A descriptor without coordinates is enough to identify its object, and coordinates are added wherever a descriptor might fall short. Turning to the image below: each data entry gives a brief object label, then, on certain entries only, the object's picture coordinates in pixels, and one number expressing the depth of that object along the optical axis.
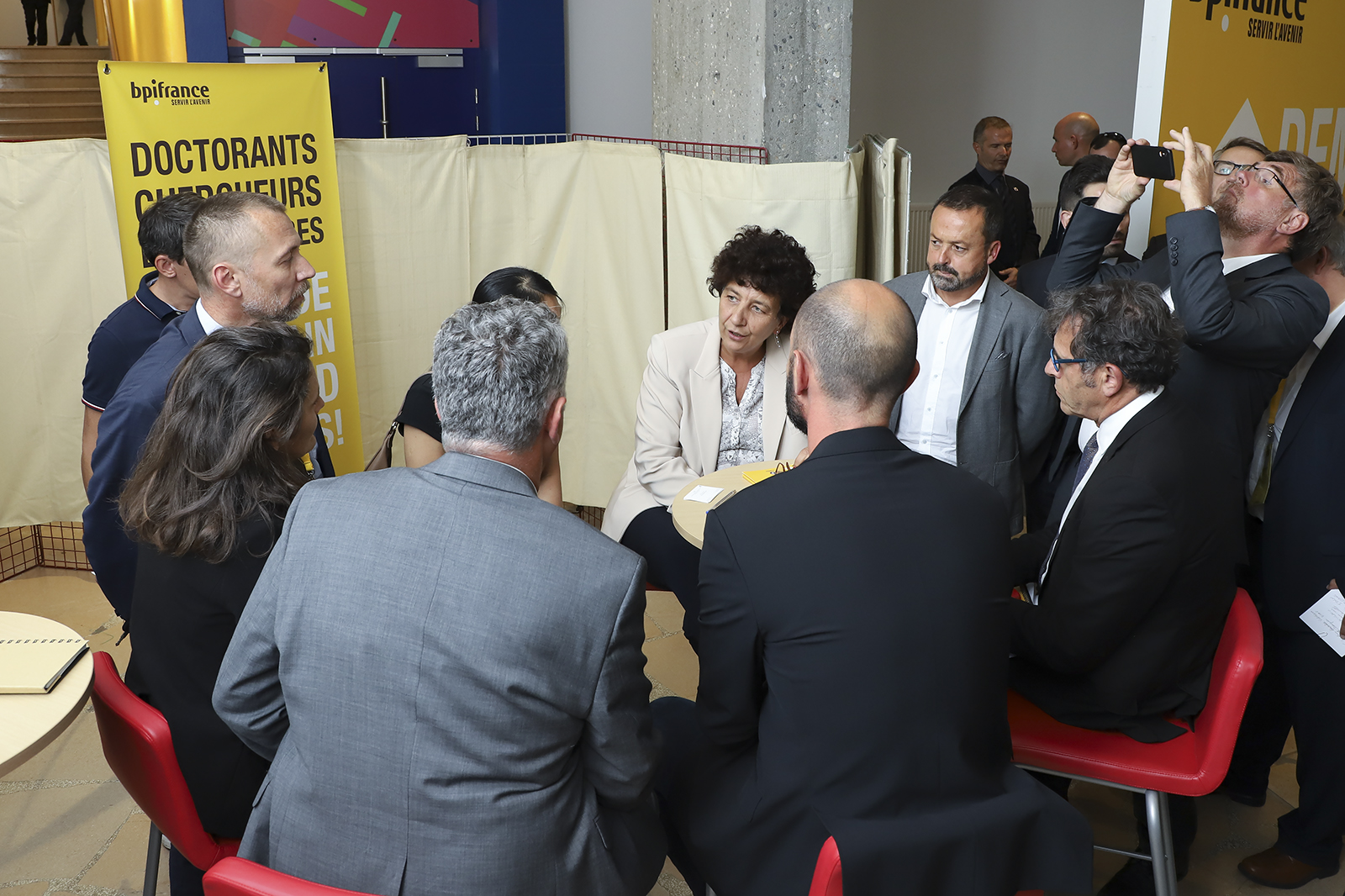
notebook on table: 1.82
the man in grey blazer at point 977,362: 3.04
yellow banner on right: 3.25
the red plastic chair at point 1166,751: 1.93
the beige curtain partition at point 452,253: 4.05
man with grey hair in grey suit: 1.38
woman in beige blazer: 3.12
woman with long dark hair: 1.78
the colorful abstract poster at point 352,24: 6.62
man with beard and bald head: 1.52
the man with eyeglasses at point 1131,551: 2.01
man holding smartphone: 2.51
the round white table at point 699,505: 2.48
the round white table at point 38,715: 1.65
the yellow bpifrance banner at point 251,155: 3.55
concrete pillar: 4.29
